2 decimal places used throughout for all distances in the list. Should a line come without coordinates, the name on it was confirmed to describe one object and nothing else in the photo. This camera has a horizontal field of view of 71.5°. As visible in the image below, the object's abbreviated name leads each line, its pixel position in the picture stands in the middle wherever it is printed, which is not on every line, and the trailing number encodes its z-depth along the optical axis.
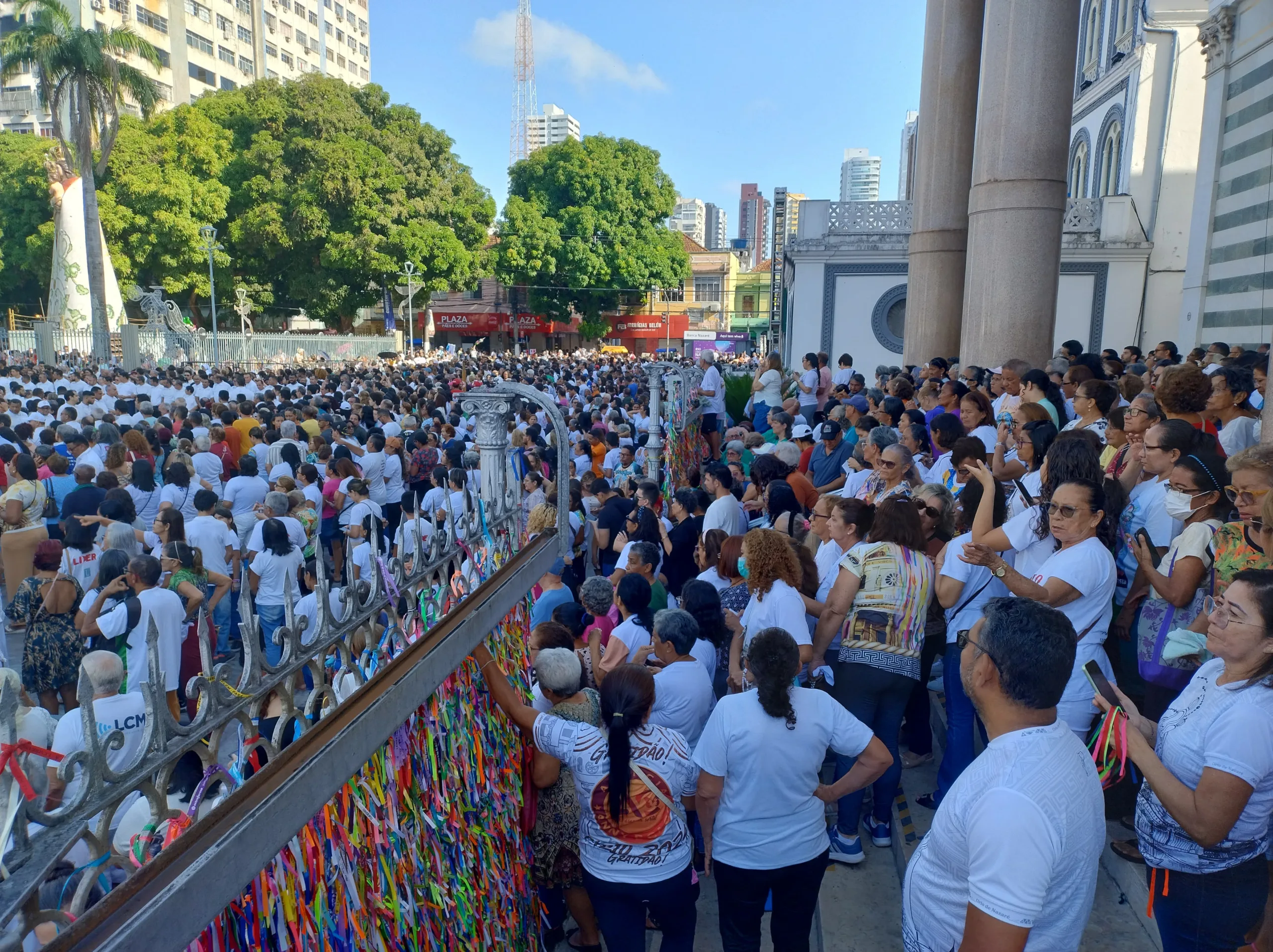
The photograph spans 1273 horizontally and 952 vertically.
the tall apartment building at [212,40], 48.91
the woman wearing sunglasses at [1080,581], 3.41
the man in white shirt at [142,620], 4.37
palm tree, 27.95
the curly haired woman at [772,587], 4.09
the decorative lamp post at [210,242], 28.64
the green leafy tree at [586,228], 45.91
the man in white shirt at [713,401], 14.30
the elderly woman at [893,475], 5.34
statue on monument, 33.09
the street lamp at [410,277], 36.47
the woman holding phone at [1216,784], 2.36
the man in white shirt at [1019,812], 1.95
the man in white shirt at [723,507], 6.40
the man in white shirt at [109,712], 2.69
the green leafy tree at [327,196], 35.97
